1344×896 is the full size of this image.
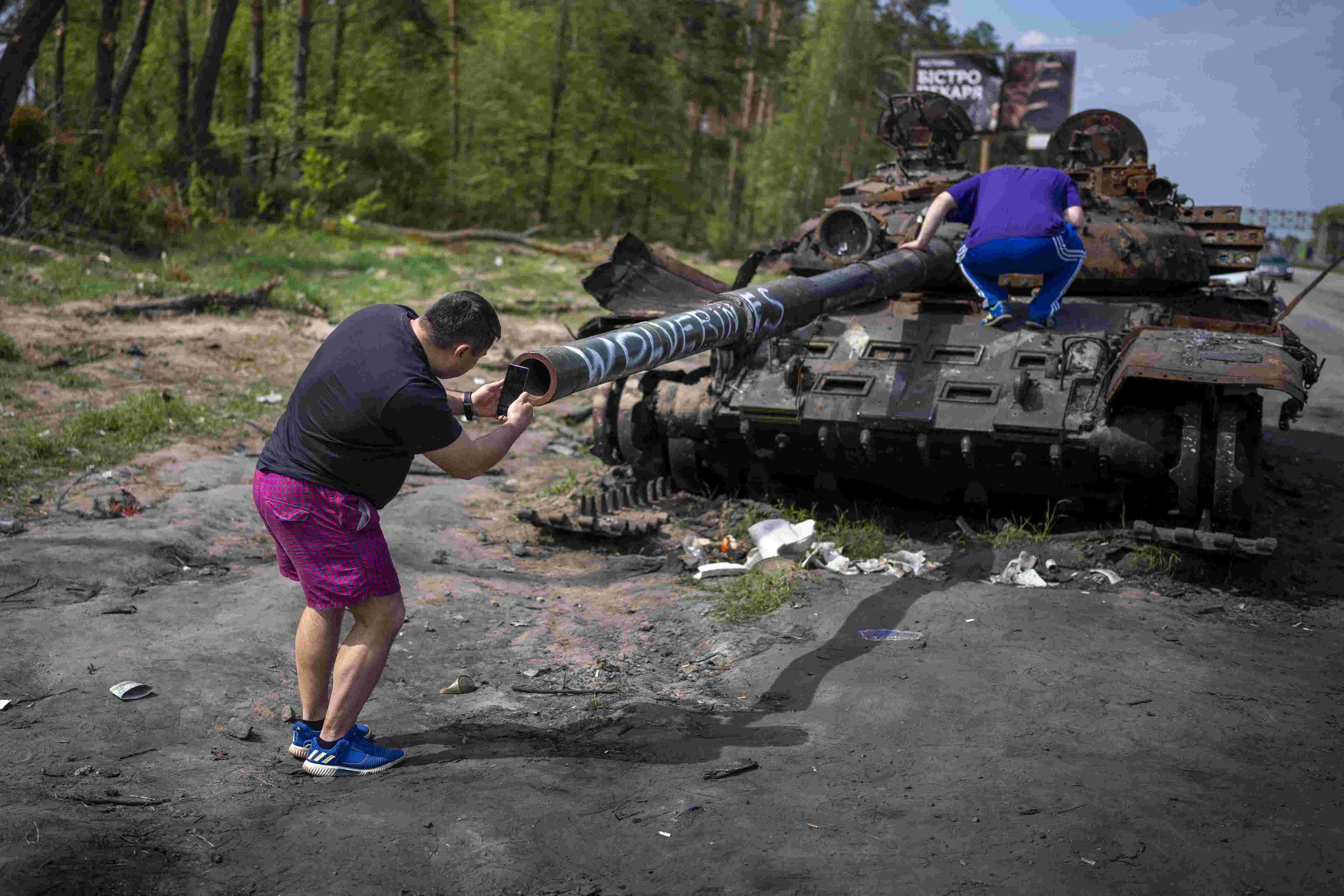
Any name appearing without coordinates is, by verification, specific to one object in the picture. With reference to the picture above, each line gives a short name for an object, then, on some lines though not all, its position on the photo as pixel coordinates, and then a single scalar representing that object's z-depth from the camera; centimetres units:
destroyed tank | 618
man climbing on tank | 673
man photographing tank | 381
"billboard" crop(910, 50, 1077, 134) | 3219
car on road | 3709
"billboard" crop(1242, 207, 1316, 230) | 5281
